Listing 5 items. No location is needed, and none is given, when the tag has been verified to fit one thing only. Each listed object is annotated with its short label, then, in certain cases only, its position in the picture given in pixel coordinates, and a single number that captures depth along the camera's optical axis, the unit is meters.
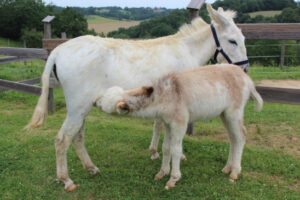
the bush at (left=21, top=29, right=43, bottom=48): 39.78
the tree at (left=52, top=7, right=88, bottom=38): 42.53
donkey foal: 3.25
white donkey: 3.50
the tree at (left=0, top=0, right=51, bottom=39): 45.88
